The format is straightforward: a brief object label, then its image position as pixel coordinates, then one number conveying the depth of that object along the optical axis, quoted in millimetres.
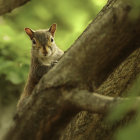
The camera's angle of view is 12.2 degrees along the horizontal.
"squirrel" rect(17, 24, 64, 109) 9828
